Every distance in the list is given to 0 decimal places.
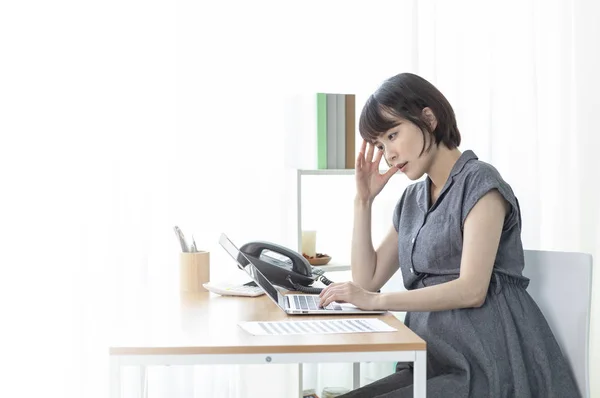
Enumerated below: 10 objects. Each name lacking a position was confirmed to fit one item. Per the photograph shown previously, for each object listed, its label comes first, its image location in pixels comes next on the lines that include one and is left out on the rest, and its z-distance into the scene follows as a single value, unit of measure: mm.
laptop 3146
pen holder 3533
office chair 3193
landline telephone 3471
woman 3140
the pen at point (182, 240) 3546
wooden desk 2801
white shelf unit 4005
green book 4039
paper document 2943
